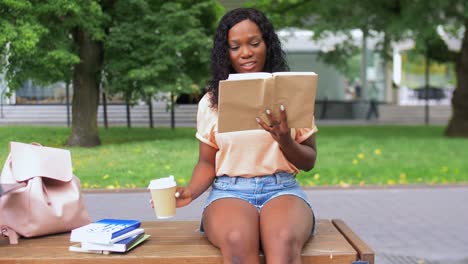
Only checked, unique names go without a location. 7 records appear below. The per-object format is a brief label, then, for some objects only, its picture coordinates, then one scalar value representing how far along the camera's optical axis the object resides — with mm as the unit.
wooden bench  2852
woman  2785
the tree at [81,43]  7965
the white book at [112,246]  2869
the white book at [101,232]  2855
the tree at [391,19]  13422
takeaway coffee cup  2906
